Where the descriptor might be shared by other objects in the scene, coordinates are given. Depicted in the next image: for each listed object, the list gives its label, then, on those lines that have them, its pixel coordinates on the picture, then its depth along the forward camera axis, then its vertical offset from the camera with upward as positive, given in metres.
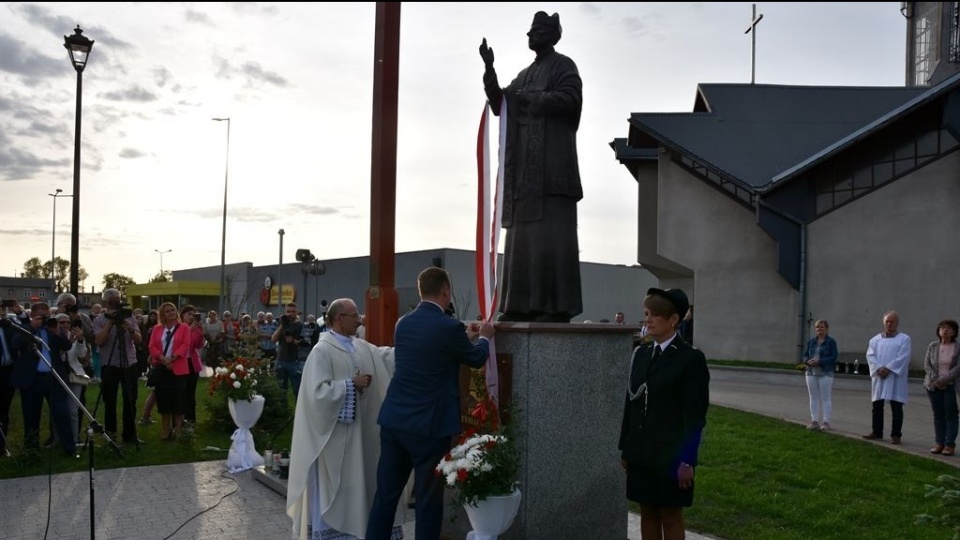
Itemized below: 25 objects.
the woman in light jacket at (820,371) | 13.03 -1.08
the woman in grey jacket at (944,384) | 11.03 -1.04
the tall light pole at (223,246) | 37.59 +2.20
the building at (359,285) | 38.38 +0.63
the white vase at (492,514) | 5.25 -1.42
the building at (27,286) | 83.25 +0.30
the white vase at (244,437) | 9.66 -1.76
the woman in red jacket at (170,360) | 11.41 -0.97
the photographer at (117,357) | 10.53 -0.92
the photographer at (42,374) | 10.07 -1.08
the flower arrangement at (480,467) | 5.09 -1.08
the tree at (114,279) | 72.02 +1.10
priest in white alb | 6.20 -1.15
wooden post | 7.26 +1.11
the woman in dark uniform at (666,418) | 4.88 -0.71
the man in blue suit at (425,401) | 5.36 -0.70
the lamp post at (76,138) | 13.09 +2.58
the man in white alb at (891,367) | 11.91 -0.89
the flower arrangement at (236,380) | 9.92 -1.09
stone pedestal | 5.87 -0.92
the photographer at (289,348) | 13.61 -0.94
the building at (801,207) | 24.19 +3.29
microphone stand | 5.51 -1.00
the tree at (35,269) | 105.94 +2.66
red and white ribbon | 5.90 +0.52
